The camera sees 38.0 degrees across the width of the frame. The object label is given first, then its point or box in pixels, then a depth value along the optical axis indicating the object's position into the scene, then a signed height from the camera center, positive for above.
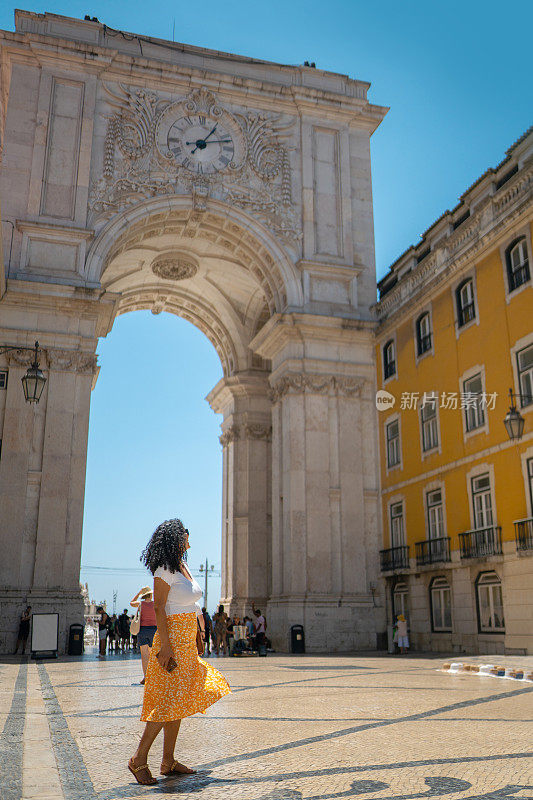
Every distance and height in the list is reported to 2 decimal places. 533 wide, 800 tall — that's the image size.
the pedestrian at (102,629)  22.77 -0.24
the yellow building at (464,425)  18.56 +5.26
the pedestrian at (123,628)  27.27 -0.25
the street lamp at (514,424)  15.38 +3.72
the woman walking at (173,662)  5.17 -0.27
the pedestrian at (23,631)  20.55 -0.25
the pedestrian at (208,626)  23.34 -0.18
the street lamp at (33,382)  14.66 +4.40
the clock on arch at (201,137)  27.09 +16.47
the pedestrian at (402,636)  22.14 -0.48
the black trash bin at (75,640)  20.86 -0.51
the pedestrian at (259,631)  22.69 -0.32
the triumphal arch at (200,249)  22.77 +12.27
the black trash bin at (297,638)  22.61 -0.54
